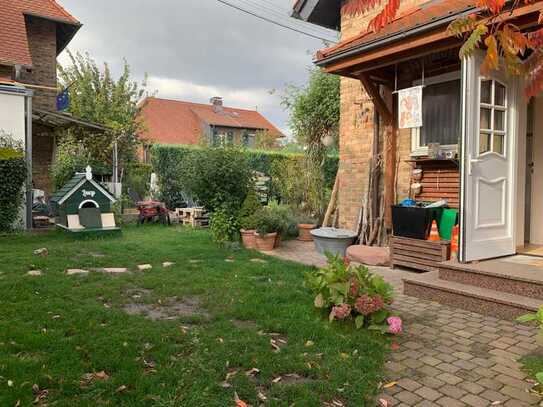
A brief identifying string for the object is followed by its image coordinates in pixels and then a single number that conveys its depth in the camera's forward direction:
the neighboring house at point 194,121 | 32.53
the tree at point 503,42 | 2.10
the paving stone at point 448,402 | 2.52
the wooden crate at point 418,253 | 5.55
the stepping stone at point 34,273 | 5.00
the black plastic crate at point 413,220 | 5.80
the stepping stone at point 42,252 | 6.25
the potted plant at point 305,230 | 8.95
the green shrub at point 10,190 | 8.05
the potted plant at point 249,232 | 7.77
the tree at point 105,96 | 15.56
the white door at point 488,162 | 4.68
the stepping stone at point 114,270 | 5.48
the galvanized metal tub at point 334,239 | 7.29
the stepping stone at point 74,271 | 5.23
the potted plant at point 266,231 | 7.59
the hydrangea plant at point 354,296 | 3.54
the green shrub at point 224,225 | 7.98
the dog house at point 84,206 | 8.37
